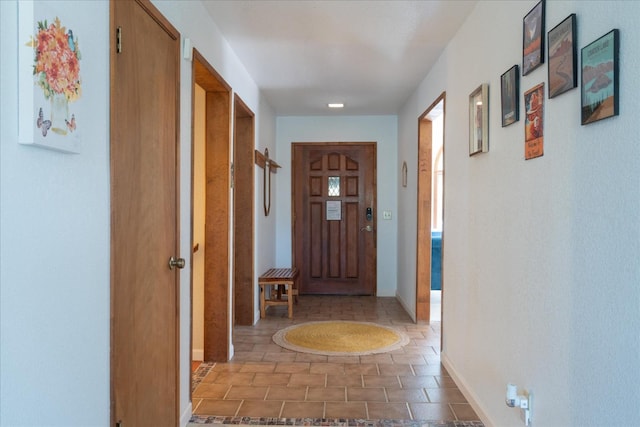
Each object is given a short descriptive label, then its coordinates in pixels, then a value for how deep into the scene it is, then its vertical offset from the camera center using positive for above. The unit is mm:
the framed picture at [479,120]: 2484 +531
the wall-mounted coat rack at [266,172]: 4883 +465
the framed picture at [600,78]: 1302 +405
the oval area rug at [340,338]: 3736 -1083
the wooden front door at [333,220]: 6184 -77
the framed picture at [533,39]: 1822 +717
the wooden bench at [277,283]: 4723 -714
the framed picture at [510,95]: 2082 +555
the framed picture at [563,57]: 1551 +553
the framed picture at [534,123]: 1827 +377
